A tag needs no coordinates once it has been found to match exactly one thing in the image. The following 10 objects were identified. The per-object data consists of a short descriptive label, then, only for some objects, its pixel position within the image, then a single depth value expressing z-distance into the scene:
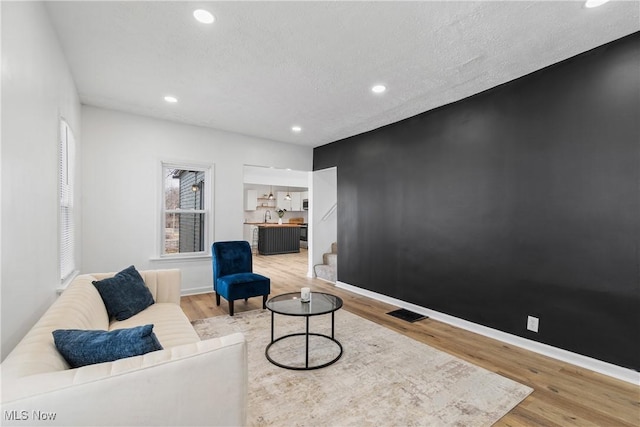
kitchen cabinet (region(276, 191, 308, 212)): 11.80
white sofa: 0.91
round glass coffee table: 2.51
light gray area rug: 1.90
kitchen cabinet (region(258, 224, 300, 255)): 9.26
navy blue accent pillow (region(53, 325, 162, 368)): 1.21
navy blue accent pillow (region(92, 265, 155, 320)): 2.40
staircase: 5.72
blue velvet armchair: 3.73
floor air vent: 3.72
